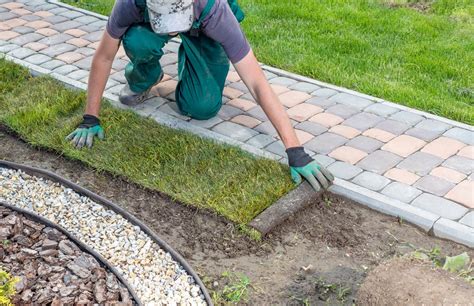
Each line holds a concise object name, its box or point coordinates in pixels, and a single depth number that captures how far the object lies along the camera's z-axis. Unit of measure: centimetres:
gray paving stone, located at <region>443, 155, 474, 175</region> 440
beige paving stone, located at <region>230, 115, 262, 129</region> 493
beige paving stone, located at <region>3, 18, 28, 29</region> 650
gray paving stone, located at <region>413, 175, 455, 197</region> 419
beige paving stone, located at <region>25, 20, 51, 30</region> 648
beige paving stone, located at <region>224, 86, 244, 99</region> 531
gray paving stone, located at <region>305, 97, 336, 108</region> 519
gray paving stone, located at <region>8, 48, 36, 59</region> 587
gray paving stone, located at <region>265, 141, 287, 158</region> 456
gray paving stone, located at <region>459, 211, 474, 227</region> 393
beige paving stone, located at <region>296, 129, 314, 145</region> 471
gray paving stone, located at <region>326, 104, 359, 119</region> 506
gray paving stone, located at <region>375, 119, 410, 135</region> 484
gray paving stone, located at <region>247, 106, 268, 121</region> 500
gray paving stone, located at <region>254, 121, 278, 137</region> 480
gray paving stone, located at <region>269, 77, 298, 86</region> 552
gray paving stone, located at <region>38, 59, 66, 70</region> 570
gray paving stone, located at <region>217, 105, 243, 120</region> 502
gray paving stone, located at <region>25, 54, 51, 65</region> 577
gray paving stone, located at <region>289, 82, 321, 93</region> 543
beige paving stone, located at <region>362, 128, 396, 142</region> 475
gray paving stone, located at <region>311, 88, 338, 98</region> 534
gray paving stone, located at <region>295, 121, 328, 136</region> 483
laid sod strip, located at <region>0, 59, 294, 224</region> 411
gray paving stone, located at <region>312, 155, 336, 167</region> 445
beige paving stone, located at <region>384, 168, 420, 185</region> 429
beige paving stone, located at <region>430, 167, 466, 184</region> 429
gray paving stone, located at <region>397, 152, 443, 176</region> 439
